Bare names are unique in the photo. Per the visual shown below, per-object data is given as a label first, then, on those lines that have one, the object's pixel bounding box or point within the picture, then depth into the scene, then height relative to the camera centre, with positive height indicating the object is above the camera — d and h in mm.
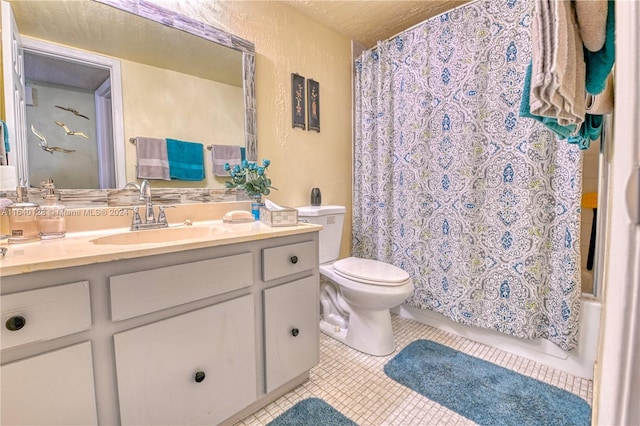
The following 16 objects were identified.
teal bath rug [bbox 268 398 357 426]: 1182 -918
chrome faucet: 1236 -70
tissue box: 1317 -94
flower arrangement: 1586 +105
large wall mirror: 1126 +508
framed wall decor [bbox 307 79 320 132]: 2021 +656
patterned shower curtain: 1466 +94
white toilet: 1556 -534
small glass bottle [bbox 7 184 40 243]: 978 -77
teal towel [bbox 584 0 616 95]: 474 +230
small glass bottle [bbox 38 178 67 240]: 1035 -65
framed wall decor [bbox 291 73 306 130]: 1927 +641
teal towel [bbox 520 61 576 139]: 611 +166
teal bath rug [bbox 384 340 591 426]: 1200 -914
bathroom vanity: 725 -400
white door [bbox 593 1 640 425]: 320 -61
